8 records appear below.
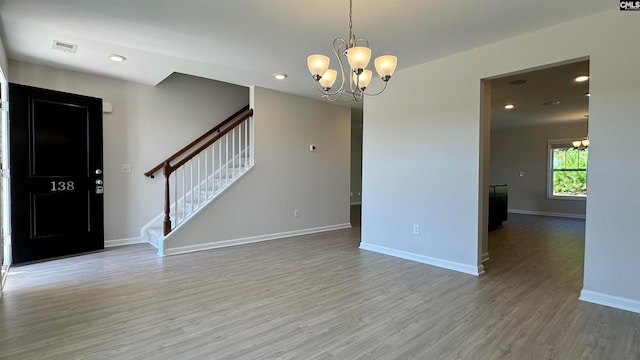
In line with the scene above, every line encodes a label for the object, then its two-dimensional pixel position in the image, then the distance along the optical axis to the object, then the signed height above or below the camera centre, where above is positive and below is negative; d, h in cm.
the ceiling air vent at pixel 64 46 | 331 +134
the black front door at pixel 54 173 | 369 -1
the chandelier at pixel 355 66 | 217 +80
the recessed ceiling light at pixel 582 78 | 432 +135
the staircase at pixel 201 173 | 425 +1
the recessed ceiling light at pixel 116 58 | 369 +135
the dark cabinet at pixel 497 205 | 620 -58
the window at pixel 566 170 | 809 +16
